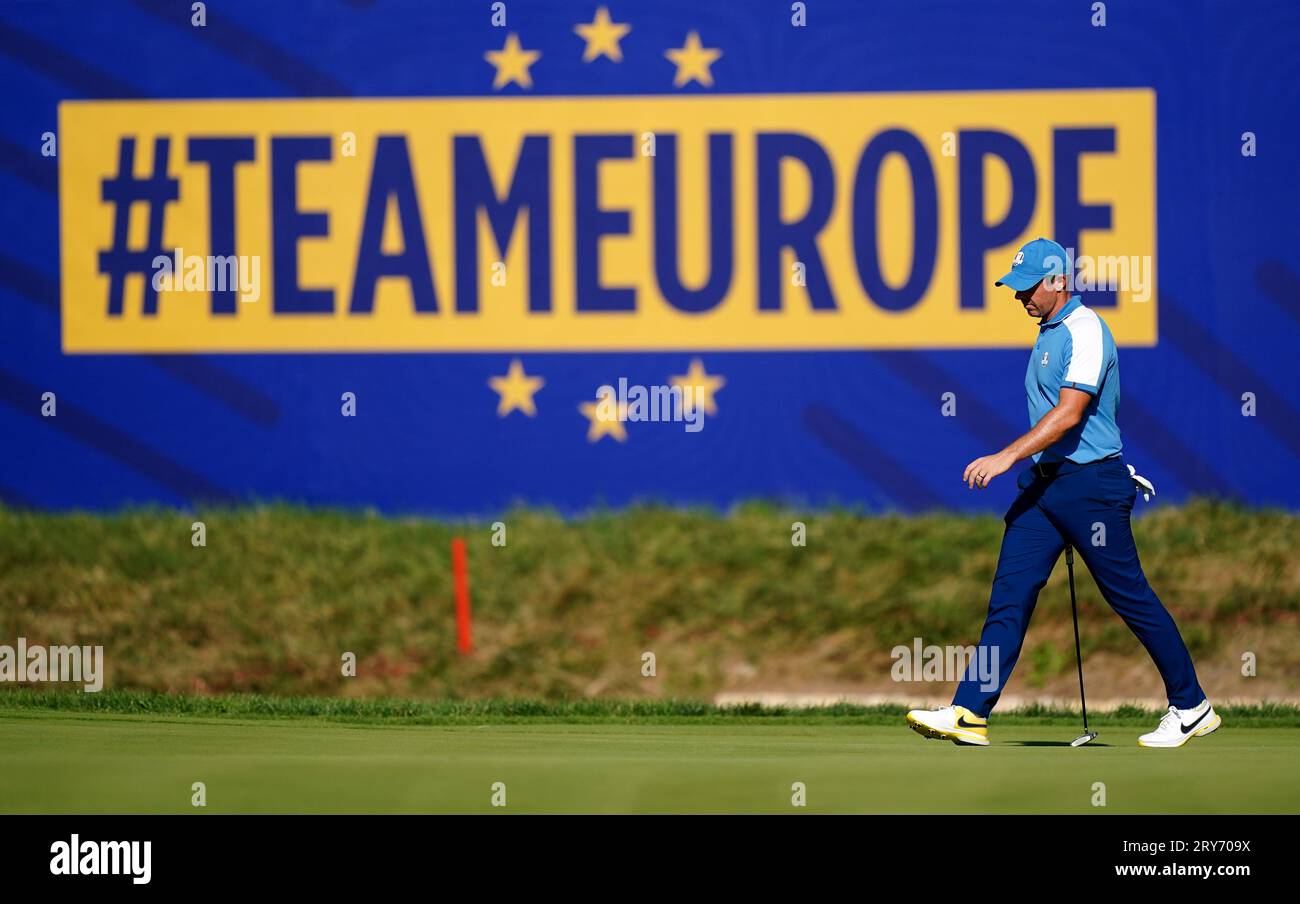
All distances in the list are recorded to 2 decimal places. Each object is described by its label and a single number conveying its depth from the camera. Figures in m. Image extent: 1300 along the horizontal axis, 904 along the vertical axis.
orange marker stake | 23.58
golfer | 14.10
